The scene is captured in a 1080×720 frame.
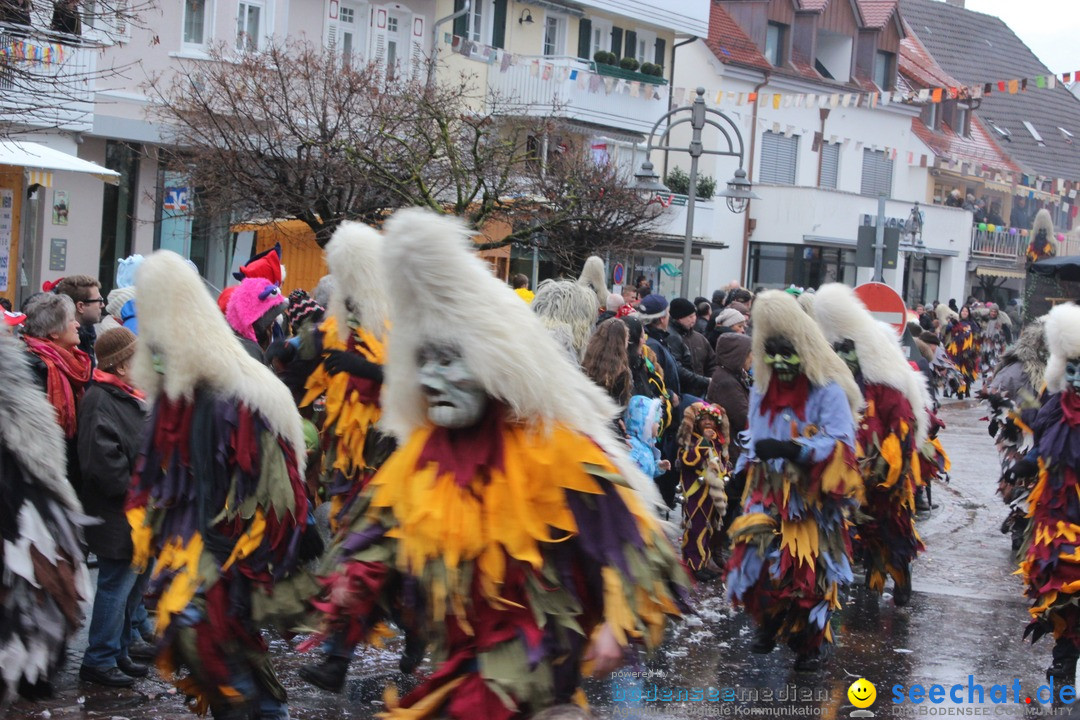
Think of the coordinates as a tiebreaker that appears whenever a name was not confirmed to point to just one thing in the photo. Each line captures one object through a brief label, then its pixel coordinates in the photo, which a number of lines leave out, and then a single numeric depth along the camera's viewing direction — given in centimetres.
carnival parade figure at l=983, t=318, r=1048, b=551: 1100
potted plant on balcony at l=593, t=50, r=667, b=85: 3069
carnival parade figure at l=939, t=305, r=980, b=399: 2842
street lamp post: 1780
